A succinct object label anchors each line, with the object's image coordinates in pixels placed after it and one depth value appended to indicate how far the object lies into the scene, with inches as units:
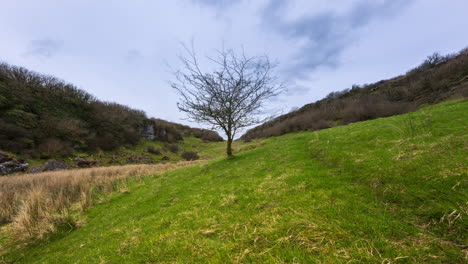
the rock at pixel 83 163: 953.6
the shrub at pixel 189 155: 1666.6
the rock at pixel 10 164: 675.4
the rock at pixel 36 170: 737.7
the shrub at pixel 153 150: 1588.3
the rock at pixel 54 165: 810.2
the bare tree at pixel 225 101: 464.4
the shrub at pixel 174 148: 1888.5
